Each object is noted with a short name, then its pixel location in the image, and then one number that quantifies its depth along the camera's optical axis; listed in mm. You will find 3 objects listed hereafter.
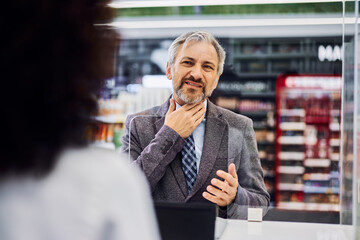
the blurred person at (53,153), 646
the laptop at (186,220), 1579
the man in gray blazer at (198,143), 2643
